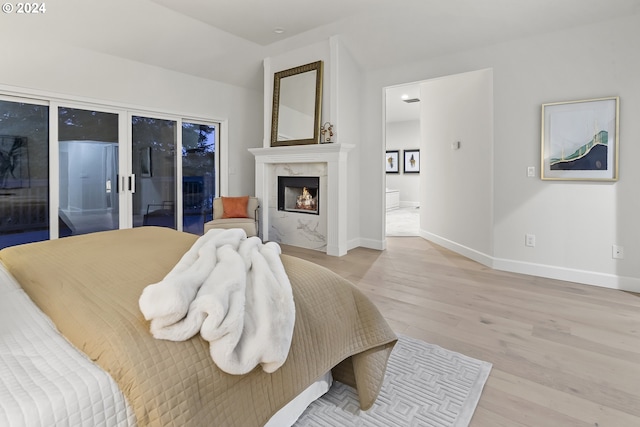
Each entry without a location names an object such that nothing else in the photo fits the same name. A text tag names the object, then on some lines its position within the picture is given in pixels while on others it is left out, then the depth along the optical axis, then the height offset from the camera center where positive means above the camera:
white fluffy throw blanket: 0.98 -0.31
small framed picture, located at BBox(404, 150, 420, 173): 10.20 +1.42
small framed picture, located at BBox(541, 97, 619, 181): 3.23 +0.67
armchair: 4.84 -0.03
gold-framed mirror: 4.68 +1.47
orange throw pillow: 5.07 +0.03
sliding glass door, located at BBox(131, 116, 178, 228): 4.68 +0.54
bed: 0.85 -0.41
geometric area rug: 1.55 -0.93
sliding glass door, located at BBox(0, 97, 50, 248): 3.67 +0.41
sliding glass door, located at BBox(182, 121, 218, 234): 5.31 +0.56
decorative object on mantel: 4.55 +1.03
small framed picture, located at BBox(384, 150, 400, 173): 10.49 +1.47
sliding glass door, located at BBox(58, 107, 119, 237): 4.05 +0.47
